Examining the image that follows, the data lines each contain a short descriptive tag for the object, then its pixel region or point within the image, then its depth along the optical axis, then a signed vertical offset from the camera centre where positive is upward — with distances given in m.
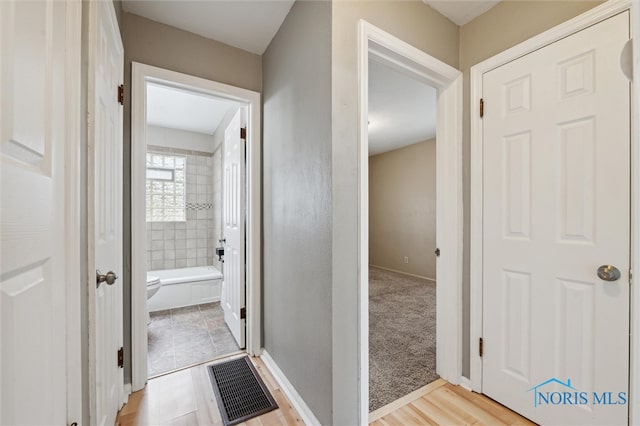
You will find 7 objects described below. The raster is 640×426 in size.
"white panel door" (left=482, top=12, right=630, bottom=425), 1.20 -0.08
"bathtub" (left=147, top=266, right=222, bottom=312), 3.16 -1.01
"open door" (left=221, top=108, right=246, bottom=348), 2.24 -0.16
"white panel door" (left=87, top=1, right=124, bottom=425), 1.00 +0.06
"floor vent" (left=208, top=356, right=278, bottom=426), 1.51 -1.17
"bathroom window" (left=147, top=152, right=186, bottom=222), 4.11 +0.39
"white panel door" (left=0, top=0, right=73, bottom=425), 0.50 +0.00
